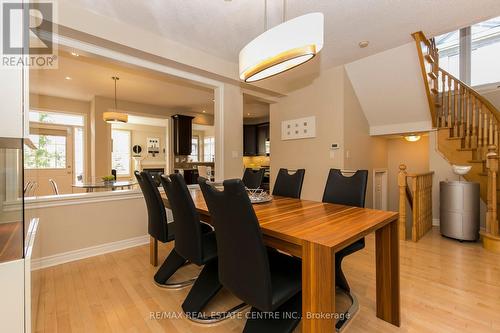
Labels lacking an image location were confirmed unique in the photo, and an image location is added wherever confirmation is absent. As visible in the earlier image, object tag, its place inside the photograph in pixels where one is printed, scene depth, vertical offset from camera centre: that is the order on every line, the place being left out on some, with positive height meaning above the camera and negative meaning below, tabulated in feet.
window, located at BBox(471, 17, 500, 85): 14.42 +7.11
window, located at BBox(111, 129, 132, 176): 26.99 +1.70
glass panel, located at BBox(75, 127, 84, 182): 19.62 +1.32
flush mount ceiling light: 15.10 +1.78
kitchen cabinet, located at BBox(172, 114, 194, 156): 21.40 +2.93
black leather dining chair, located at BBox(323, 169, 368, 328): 5.97 -0.89
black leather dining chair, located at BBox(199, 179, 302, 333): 3.60 -1.63
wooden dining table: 3.47 -1.28
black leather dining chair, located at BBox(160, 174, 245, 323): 5.37 -2.03
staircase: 9.59 +2.04
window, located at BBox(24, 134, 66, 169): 18.22 +1.26
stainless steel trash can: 10.11 -2.00
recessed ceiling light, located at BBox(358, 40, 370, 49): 10.26 +5.37
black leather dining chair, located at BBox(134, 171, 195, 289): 6.95 -1.92
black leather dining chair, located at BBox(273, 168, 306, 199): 8.39 -0.69
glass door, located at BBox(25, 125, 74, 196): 18.17 +0.69
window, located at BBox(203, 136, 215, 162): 30.14 +2.48
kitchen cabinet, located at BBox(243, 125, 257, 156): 25.50 +2.84
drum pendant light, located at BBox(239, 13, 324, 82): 4.87 +2.64
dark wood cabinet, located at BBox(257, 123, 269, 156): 24.76 +3.03
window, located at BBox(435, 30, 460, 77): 16.17 +7.90
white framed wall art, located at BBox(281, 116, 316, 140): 13.99 +2.32
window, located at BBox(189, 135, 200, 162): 29.98 +2.60
